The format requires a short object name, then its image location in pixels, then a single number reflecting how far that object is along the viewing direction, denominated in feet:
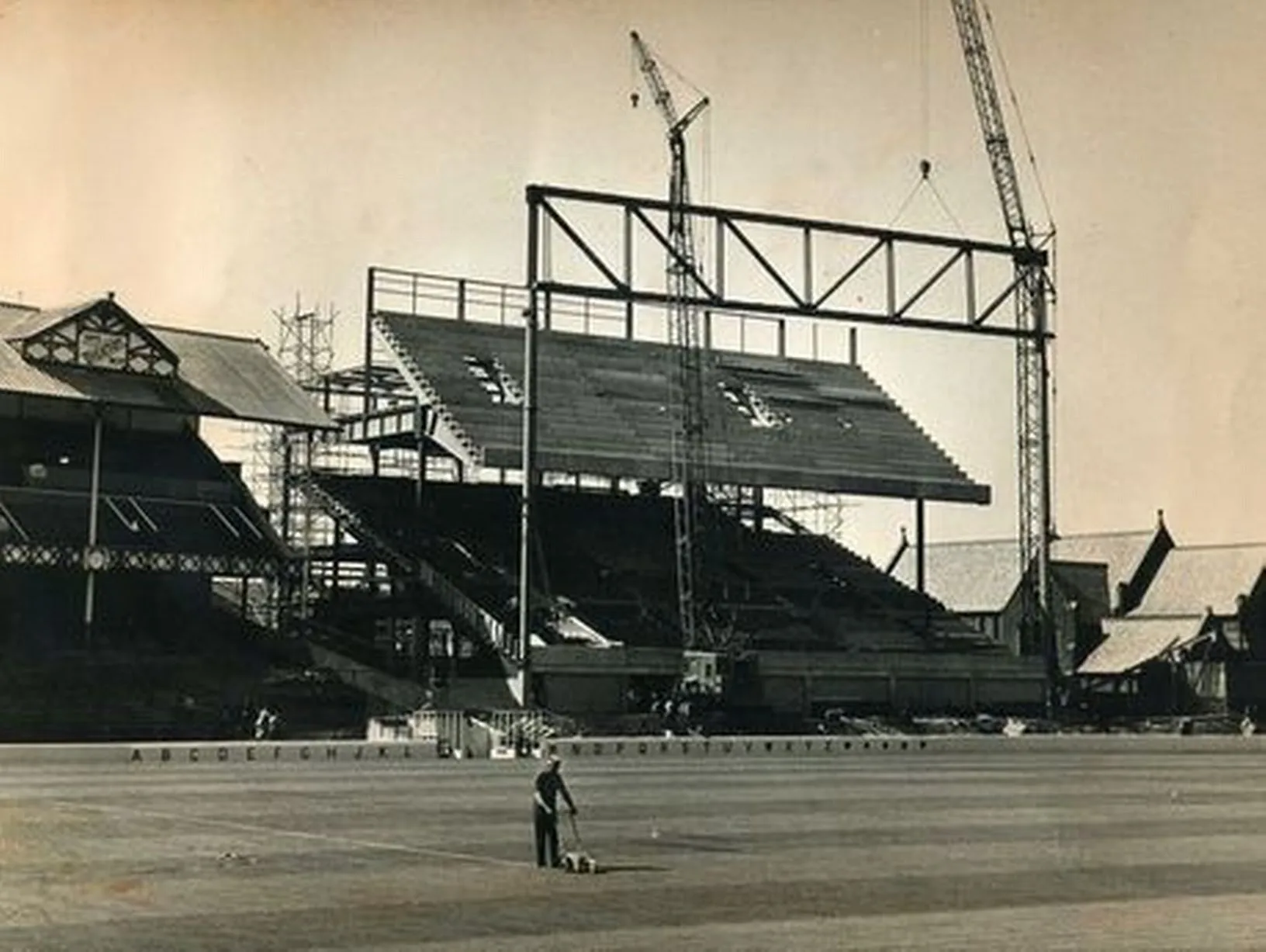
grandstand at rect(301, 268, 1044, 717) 256.73
